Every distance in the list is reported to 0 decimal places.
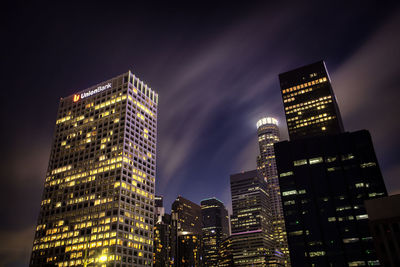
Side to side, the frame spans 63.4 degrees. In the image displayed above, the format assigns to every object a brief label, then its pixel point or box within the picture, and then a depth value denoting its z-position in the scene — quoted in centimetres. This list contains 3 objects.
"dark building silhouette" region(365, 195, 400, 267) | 8038
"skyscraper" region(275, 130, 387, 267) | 15188
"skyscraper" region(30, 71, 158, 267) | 15412
